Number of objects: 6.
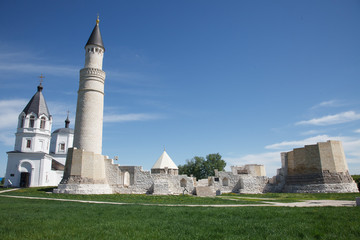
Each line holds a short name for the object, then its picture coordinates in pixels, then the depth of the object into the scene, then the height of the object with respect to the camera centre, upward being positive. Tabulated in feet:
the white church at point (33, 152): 103.71 +10.58
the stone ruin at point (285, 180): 81.10 -1.36
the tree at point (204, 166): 175.73 +6.67
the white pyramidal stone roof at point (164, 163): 112.78 +5.84
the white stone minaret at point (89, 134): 73.36 +13.99
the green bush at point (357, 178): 88.82 -1.85
